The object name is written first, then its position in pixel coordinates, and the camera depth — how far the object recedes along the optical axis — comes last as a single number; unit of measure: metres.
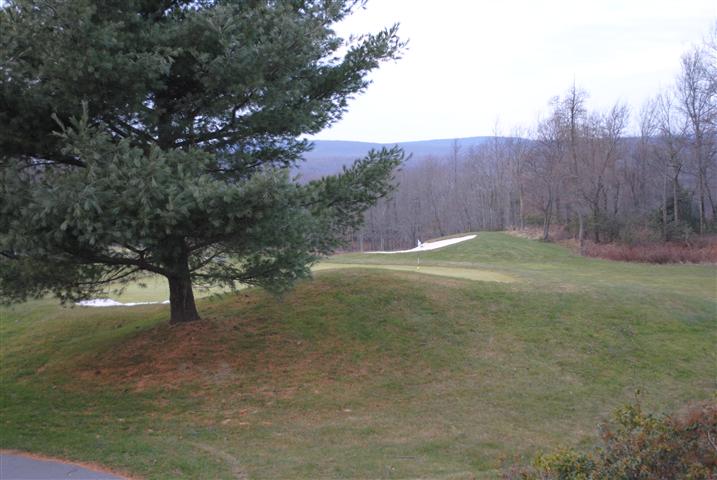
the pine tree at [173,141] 7.21
